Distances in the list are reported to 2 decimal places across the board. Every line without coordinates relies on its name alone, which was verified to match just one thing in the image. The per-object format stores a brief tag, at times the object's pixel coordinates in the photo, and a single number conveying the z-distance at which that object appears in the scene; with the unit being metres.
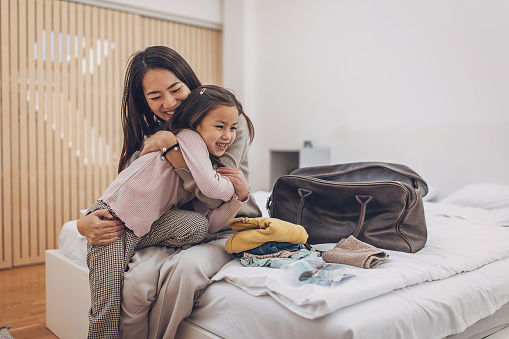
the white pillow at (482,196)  2.36
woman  1.27
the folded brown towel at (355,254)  1.29
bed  1.00
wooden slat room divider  3.44
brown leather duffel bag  1.49
